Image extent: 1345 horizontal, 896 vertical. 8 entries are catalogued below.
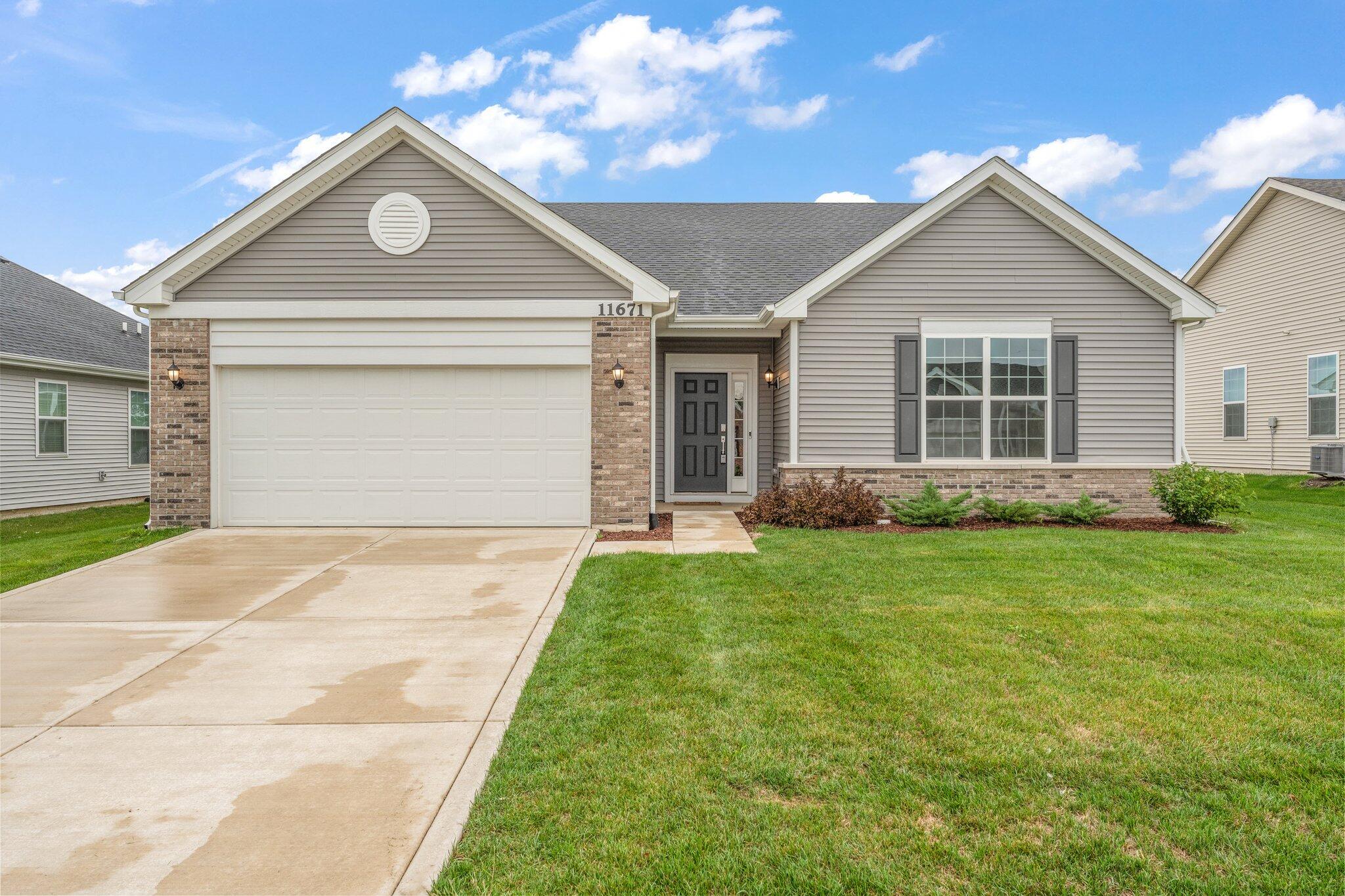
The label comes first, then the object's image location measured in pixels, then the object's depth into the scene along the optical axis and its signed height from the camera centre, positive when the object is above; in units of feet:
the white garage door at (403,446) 32.19 +0.05
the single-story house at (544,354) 31.60 +4.35
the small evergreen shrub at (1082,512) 32.22 -2.88
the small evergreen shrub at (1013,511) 32.40 -2.83
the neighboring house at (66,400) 43.55 +3.12
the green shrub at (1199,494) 31.76 -2.03
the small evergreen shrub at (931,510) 31.99 -2.79
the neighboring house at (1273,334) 48.57 +8.62
